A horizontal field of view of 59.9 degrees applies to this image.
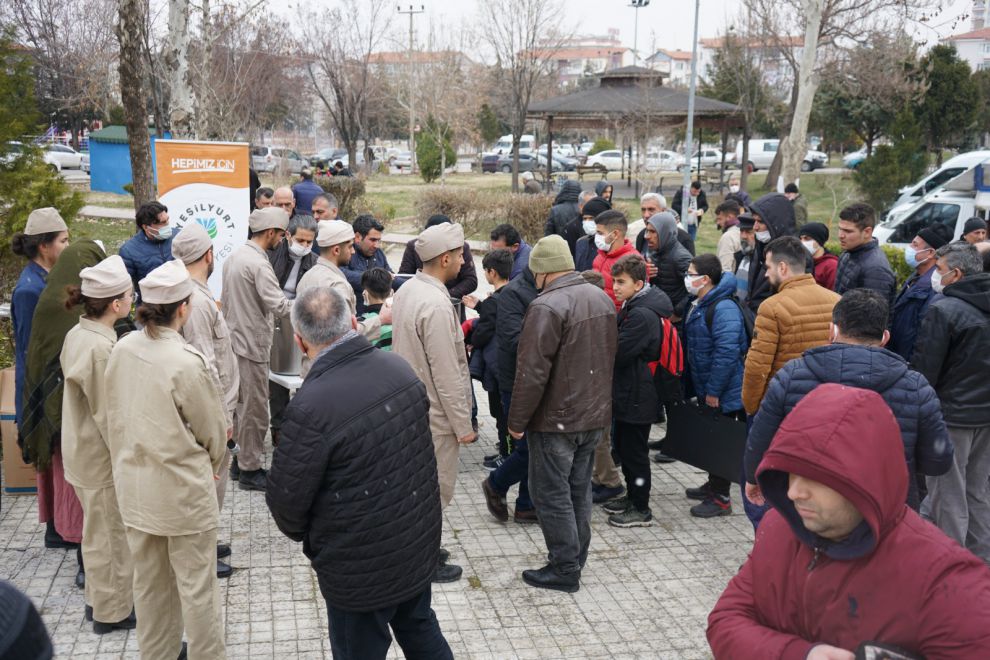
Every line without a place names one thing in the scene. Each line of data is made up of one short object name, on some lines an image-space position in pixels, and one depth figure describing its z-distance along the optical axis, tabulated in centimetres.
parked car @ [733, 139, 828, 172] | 4267
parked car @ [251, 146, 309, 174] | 3609
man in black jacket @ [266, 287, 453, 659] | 309
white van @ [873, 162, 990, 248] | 1415
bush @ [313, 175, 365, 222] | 1827
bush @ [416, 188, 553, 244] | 1886
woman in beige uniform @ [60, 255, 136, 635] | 398
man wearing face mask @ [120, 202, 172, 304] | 610
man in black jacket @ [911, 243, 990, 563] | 500
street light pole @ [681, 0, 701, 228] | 1678
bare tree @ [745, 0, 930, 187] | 2016
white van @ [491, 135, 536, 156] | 5103
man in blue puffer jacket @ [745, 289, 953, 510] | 387
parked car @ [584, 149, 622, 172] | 4284
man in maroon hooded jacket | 186
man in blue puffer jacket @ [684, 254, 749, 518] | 588
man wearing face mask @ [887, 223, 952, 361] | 592
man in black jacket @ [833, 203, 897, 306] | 643
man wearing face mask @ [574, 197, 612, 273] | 824
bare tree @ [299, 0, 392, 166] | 3909
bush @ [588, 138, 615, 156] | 4690
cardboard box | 584
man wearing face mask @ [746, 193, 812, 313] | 702
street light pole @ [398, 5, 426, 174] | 4512
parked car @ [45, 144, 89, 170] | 3621
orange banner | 781
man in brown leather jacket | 474
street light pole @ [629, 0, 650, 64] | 3363
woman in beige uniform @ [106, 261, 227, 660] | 359
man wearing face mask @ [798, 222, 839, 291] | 698
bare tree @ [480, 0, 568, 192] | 3156
